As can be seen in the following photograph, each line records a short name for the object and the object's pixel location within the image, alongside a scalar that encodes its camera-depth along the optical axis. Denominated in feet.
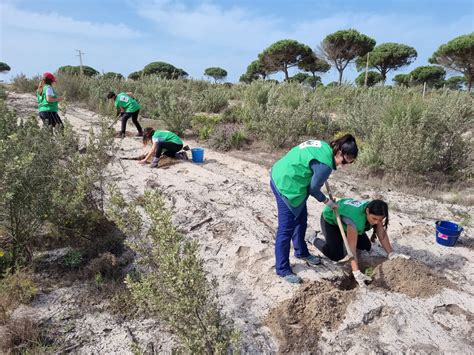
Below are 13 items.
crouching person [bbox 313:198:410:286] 10.25
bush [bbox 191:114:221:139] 26.18
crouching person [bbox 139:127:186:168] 19.43
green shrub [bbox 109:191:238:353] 5.95
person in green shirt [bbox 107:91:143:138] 25.67
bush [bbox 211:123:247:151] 24.11
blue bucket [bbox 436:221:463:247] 12.07
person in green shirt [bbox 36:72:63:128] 20.20
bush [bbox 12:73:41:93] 53.06
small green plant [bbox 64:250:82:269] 10.14
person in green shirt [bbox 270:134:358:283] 8.99
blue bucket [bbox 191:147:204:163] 20.59
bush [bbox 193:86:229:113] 34.59
